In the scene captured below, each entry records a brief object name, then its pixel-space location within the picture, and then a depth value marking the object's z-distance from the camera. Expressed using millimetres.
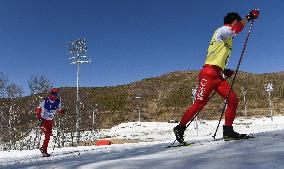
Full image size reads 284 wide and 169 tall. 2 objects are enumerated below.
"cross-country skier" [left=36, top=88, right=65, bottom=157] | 12586
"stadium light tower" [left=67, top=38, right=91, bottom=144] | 54544
